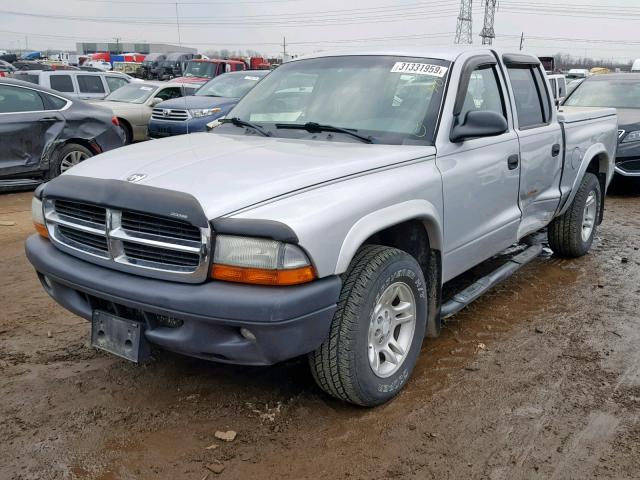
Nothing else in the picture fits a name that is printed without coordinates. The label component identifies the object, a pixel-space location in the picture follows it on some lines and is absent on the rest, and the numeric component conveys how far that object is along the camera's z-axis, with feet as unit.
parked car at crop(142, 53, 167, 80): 115.75
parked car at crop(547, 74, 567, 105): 42.36
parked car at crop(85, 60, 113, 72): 133.88
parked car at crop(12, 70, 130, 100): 46.50
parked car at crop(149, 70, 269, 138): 38.73
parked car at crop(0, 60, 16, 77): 87.38
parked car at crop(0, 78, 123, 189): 26.78
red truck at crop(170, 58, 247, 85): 66.39
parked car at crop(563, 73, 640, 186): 30.40
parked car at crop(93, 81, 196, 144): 42.39
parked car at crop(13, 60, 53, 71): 95.43
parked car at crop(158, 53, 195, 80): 114.92
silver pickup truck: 8.61
